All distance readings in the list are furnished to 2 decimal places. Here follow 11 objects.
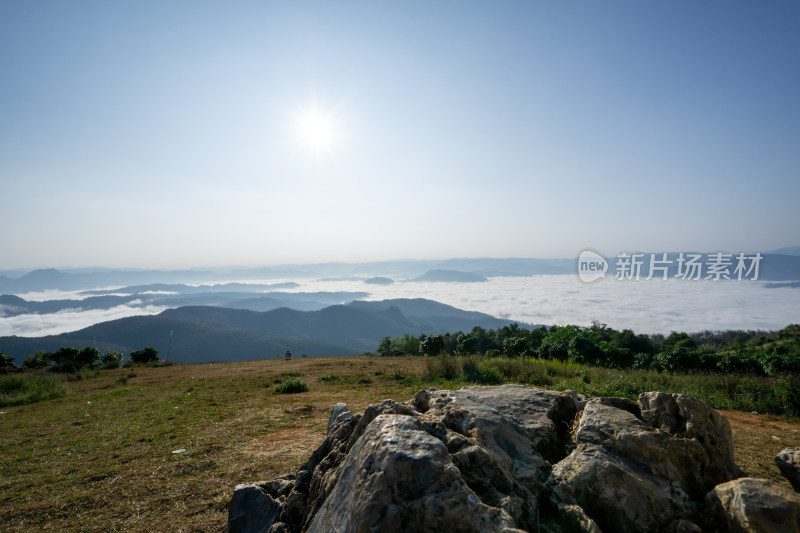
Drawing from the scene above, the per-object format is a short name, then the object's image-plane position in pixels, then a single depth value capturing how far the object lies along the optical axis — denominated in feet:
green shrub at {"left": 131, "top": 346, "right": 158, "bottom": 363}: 119.96
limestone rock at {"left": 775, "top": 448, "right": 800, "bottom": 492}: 13.91
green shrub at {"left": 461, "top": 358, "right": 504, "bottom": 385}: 51.39
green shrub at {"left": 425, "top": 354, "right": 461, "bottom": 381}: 58.54
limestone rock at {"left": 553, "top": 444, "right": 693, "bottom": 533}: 11.07
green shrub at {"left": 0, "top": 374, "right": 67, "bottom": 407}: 56.75
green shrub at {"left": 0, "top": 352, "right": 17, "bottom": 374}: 103.09
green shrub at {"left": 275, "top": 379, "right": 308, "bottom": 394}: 55.72
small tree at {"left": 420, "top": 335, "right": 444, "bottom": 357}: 108.95
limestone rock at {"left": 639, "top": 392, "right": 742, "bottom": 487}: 13.23
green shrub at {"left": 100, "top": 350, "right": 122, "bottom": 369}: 107.14
